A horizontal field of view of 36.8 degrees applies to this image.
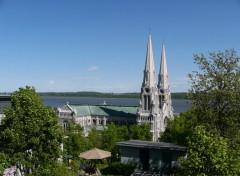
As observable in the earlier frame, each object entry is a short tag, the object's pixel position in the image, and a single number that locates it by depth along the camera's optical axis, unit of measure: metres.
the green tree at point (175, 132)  44.49
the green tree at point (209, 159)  16.52
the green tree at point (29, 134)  20.95
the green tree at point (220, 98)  25.69
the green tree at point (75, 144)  38.17
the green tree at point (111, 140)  44.91
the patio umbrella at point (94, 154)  31.25
